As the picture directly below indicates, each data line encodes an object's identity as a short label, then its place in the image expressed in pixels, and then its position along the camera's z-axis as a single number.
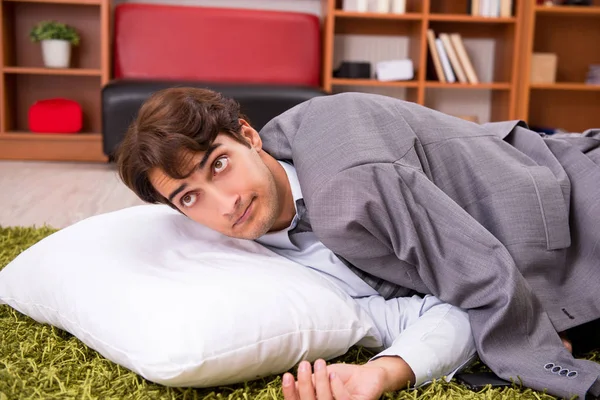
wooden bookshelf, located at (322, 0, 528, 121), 4.13
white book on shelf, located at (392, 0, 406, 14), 4.12
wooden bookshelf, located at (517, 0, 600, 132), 4.26
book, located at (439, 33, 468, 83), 4.17
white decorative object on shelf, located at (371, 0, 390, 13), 4.10
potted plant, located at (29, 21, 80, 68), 3.92
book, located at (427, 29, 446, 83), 4.17
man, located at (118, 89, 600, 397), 1.12
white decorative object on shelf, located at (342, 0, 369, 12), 4.12
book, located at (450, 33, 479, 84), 4.17
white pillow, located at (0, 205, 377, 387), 1.02
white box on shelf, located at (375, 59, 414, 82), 4.21
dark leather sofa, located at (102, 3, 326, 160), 4.13
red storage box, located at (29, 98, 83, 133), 3.99
